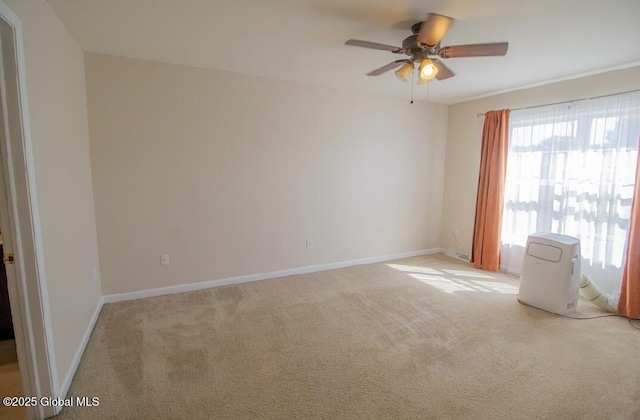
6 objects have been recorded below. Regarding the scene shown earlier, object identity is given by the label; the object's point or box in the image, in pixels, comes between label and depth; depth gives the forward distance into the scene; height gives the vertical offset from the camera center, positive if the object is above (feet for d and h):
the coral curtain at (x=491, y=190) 13.43 -0.56
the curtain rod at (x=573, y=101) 9.88 +2.79
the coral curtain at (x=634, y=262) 9.44 -2.63
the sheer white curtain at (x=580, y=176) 10.05 +0.05
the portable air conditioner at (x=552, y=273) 9.64 -3.09
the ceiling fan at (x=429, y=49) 6.53 +2.94
